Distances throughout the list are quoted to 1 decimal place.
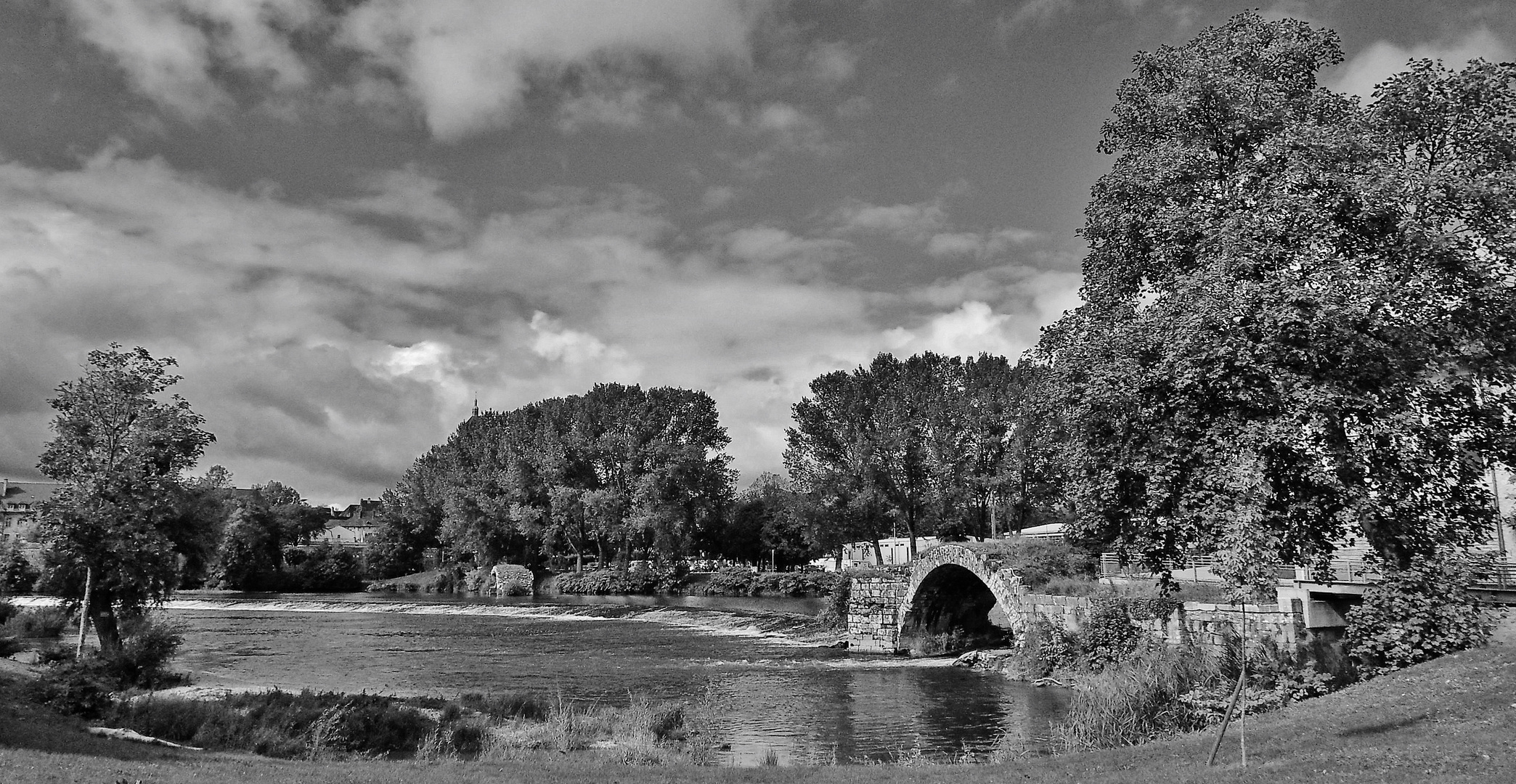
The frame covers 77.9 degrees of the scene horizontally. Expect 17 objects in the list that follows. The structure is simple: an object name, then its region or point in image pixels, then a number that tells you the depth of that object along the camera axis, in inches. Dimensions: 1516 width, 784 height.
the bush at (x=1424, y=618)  670.5
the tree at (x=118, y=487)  871.7
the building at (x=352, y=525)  6151.6
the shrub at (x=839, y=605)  1657.2
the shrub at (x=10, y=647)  1082.1
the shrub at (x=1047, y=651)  1105.4
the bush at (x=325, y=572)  3863.2
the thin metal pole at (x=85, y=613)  889.5
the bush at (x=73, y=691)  698.6
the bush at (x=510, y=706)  832.3
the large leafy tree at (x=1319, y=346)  650.8
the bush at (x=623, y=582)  3243.1
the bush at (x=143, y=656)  880.3
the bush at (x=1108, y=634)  1028.5
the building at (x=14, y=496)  4841.5
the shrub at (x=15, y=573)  1550.2
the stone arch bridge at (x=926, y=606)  1453.0
